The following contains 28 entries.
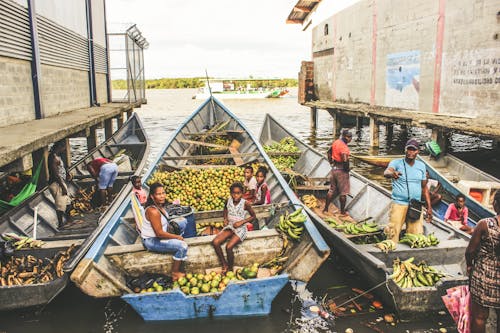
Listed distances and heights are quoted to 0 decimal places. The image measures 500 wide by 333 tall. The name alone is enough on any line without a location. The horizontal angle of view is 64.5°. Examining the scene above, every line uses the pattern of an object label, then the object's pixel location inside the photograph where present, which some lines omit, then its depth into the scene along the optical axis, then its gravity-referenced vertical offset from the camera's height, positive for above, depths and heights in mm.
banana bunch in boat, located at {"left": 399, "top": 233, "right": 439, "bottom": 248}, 6159 -2141
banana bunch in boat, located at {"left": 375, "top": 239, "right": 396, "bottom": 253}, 6004 -2156
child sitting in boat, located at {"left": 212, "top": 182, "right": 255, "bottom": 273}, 5871 -1848
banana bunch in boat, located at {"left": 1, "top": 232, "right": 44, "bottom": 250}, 6125 -2110
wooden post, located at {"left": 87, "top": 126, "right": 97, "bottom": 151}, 17172 -1607
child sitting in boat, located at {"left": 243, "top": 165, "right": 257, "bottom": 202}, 8086 -1679
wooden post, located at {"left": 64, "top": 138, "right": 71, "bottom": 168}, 12430 -1578
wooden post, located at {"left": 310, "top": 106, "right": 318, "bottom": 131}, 27781 -1016
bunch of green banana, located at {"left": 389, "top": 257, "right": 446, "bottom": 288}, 5625 -2442
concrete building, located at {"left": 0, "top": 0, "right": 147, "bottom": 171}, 9076 +1031
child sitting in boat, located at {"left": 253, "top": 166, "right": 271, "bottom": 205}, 7865 -1730
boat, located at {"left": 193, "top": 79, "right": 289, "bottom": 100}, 67375 +2025
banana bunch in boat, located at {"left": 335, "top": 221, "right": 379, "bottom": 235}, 7015 -2218
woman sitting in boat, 5613 -1869
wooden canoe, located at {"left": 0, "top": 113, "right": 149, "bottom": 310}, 5383 -2200
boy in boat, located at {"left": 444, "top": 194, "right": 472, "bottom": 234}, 7816 -2202
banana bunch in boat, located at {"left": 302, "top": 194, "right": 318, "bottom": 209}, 9391 -2315
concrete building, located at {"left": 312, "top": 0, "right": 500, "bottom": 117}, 12234 +1914
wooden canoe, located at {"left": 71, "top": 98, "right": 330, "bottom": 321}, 5242 -2312
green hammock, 7922 -1885
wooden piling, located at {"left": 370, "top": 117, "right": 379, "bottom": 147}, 18797 -1439
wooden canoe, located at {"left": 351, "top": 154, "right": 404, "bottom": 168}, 14422 -2047
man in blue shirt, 6414 -1345
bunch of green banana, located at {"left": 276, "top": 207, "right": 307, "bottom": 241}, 6188 -1900
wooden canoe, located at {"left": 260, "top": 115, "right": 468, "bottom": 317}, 5453 -2355
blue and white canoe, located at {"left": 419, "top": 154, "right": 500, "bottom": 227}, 8141 -1965
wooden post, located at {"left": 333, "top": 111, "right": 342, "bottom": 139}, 23792 -1346
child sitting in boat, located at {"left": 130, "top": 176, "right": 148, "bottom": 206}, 7473 -1618
